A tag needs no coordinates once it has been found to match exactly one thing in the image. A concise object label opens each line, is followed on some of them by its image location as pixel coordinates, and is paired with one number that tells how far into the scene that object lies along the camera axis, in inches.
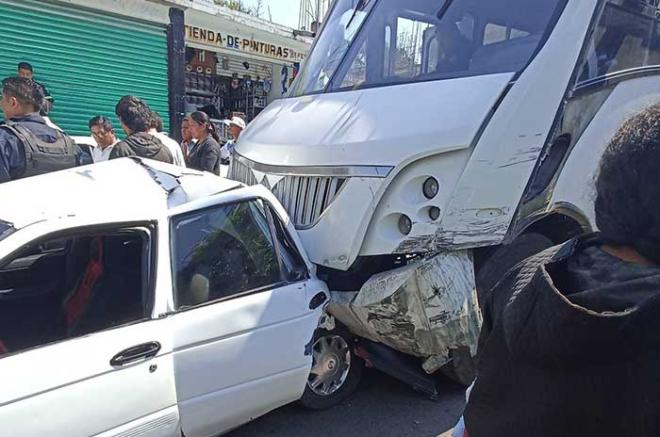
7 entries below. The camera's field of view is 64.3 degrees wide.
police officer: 140.0
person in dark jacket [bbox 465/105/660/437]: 37.5
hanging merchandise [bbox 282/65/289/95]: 552.6
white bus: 111.7
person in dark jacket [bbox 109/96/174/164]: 170.6
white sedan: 80.5
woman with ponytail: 219.6
